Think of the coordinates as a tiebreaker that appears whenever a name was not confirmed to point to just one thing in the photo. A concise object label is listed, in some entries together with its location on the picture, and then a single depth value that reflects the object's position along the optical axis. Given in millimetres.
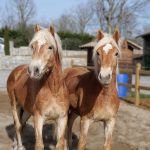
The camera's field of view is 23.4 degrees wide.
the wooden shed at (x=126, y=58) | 13912
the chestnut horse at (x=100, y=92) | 4238
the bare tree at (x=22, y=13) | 56531
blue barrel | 12156
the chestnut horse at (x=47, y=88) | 4312
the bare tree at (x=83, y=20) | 59594
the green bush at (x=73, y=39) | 42219
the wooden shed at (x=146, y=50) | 28109
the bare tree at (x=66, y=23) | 61400
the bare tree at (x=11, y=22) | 58938
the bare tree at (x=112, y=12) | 36656
